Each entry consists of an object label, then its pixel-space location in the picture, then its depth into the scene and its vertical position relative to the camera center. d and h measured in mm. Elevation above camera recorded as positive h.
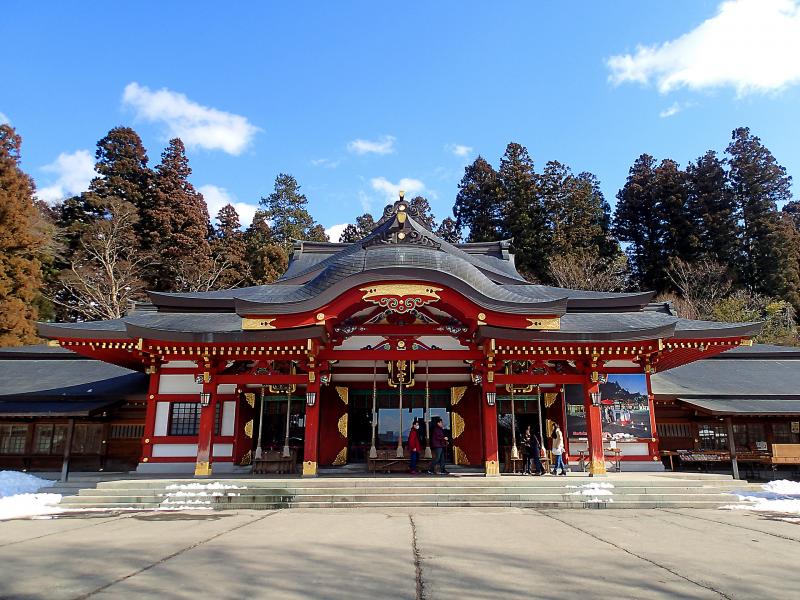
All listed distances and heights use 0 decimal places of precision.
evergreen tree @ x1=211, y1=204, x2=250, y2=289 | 41156 +13591
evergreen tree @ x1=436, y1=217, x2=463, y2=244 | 51500 +18537
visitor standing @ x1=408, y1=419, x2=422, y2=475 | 14555 -725
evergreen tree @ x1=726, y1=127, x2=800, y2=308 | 38438 +15369
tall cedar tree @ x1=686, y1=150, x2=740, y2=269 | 41188 +16716
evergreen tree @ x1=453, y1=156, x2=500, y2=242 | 47562 +19997
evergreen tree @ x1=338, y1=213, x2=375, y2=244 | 55031 +19816
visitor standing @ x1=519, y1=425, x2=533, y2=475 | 15094 -885
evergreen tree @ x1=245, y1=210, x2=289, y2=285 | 41344 +12430
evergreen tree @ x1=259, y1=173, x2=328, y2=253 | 49875 +19723
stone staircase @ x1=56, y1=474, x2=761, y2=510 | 11625 -1610
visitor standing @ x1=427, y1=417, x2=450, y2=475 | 14266 -656
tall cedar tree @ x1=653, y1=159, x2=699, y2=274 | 42688 +16607
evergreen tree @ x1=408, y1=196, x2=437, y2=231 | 56188 +23020
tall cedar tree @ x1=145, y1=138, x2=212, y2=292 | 39000 +14520
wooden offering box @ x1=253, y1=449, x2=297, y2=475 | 14742 -1204
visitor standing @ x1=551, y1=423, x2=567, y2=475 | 14312 -735
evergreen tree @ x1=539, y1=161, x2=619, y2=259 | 42469 +16898
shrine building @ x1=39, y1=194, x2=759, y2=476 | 13594 +1713
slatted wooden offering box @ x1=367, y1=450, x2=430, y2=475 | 14680 -1202
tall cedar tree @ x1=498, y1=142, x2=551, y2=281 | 43531 +17471
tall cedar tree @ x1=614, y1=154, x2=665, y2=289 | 44406 +17263
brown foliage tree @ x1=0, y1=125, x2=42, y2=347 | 27955 +8268
